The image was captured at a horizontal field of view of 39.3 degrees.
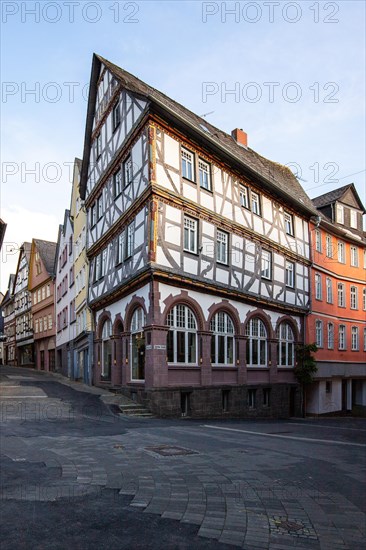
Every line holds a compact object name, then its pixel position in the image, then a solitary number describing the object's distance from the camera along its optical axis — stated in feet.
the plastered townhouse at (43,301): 145.07
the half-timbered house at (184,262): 61.16
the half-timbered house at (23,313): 174.09
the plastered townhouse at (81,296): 87.86
